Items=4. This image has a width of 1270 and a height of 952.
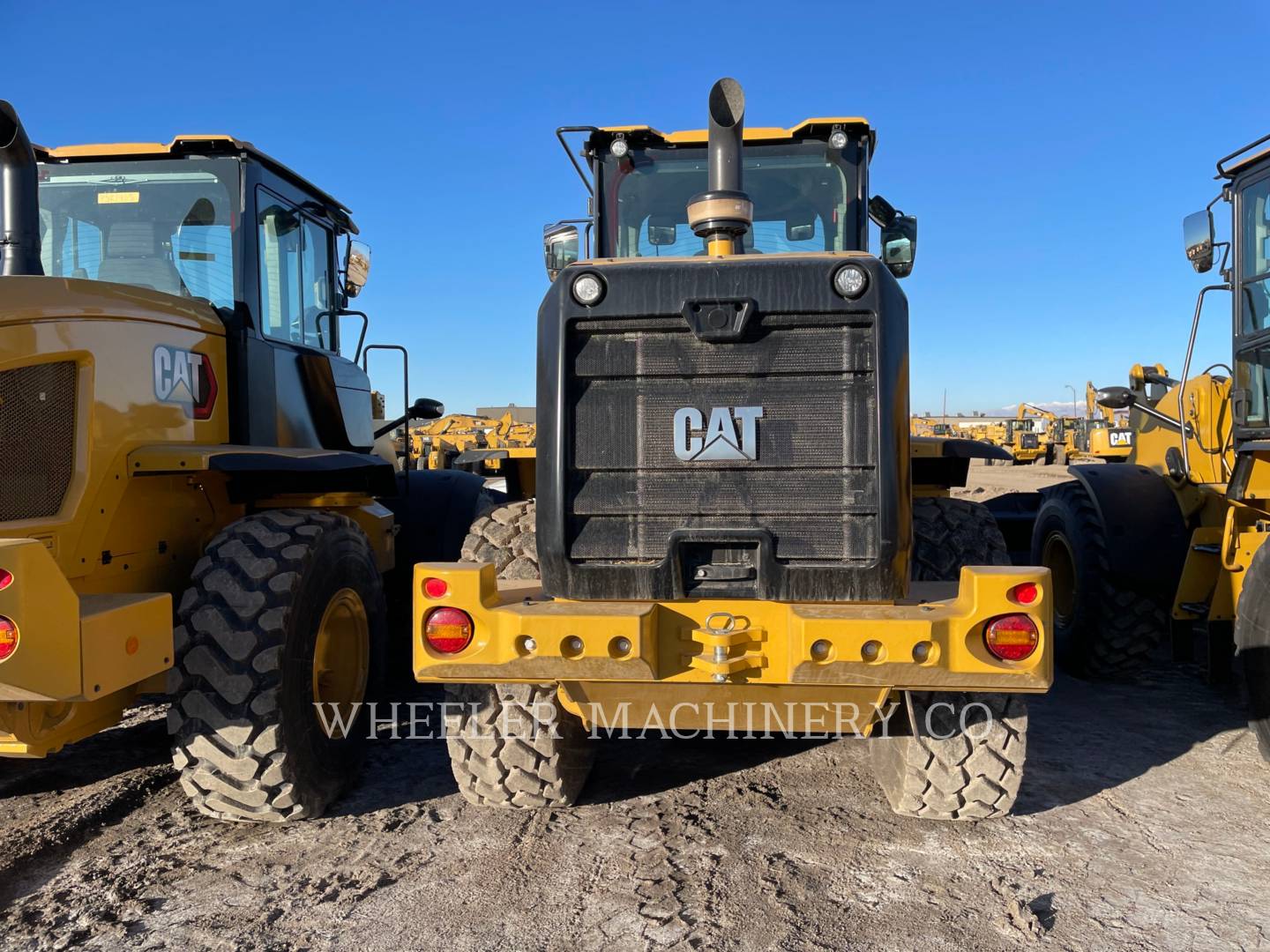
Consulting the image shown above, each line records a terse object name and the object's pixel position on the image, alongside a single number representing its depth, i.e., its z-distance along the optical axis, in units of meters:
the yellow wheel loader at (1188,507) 4.89
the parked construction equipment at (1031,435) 37.53
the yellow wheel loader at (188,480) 3.13
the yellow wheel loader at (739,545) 2.95
